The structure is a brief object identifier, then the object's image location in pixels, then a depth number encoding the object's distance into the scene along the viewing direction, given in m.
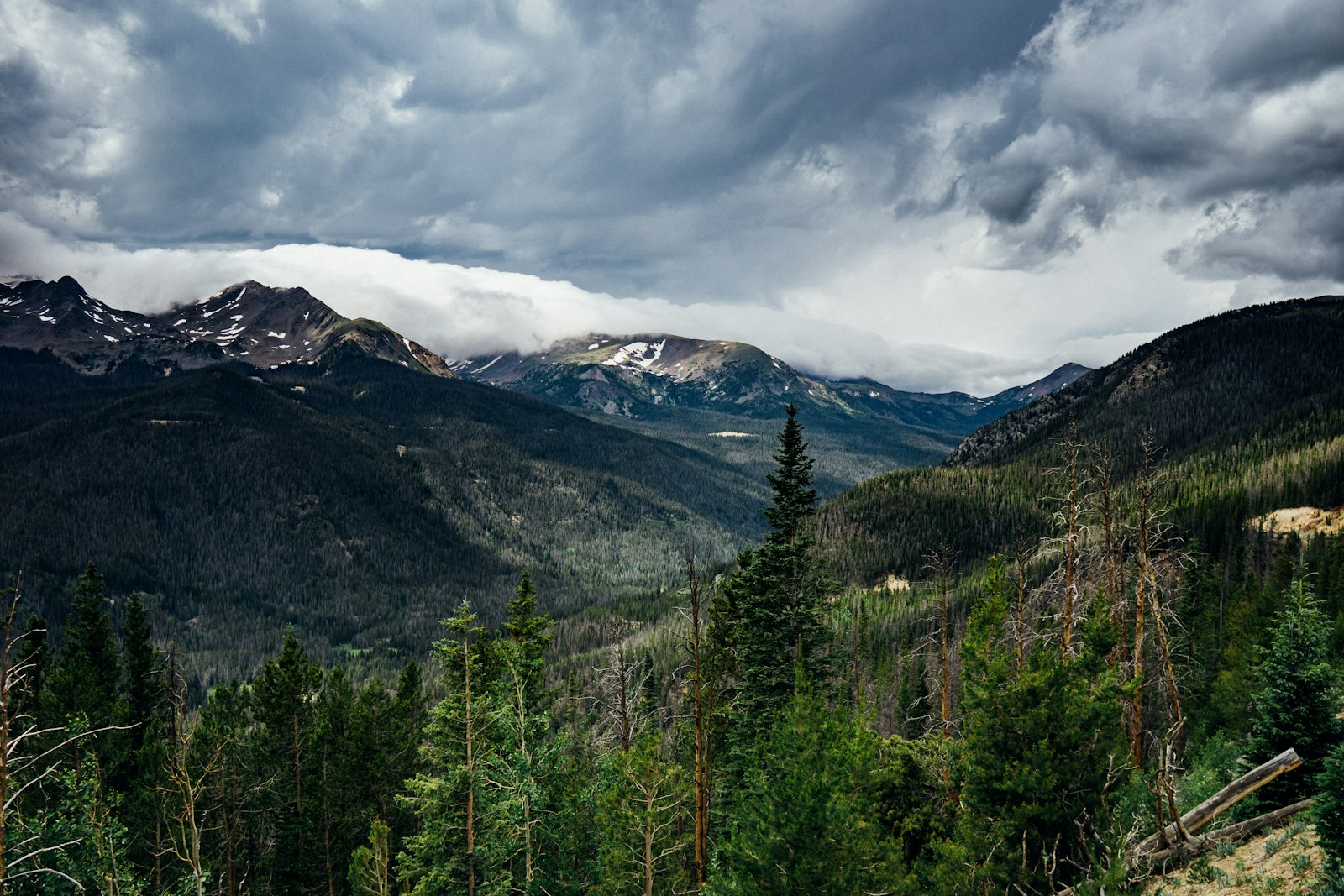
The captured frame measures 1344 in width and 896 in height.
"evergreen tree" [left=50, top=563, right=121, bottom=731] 33.53
